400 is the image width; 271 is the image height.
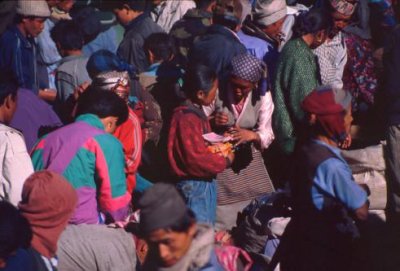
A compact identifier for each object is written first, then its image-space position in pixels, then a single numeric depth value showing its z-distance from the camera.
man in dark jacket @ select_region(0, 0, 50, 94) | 13.79
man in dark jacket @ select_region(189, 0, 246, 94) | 13.39
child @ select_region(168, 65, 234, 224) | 11.29
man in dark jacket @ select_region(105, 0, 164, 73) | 15.64
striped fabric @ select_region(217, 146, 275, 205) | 12.70
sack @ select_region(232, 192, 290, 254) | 11.78
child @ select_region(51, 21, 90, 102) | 13.86
